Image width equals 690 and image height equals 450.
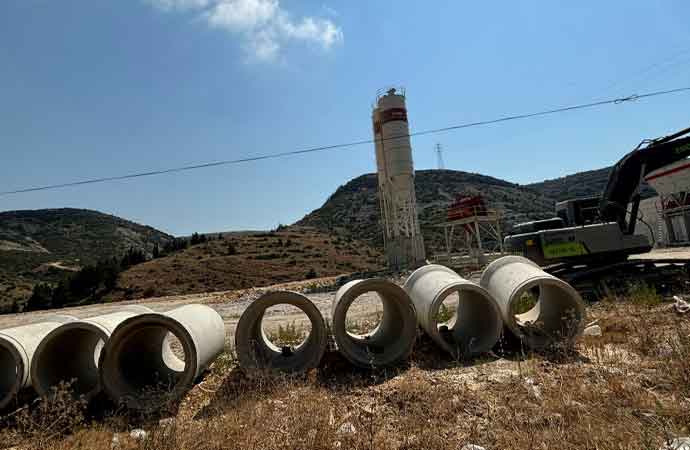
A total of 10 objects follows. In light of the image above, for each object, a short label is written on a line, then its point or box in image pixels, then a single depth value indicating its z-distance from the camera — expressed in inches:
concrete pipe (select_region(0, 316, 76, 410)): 243.2
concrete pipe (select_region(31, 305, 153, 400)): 245.1
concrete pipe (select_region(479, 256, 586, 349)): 280.2
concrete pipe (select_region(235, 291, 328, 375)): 263.9
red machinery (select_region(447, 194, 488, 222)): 1076.0
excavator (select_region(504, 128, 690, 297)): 444.8
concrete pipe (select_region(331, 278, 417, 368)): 273.5
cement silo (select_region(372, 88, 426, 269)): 1046.4
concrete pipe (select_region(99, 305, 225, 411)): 241.0
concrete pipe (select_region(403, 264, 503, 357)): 283.7
